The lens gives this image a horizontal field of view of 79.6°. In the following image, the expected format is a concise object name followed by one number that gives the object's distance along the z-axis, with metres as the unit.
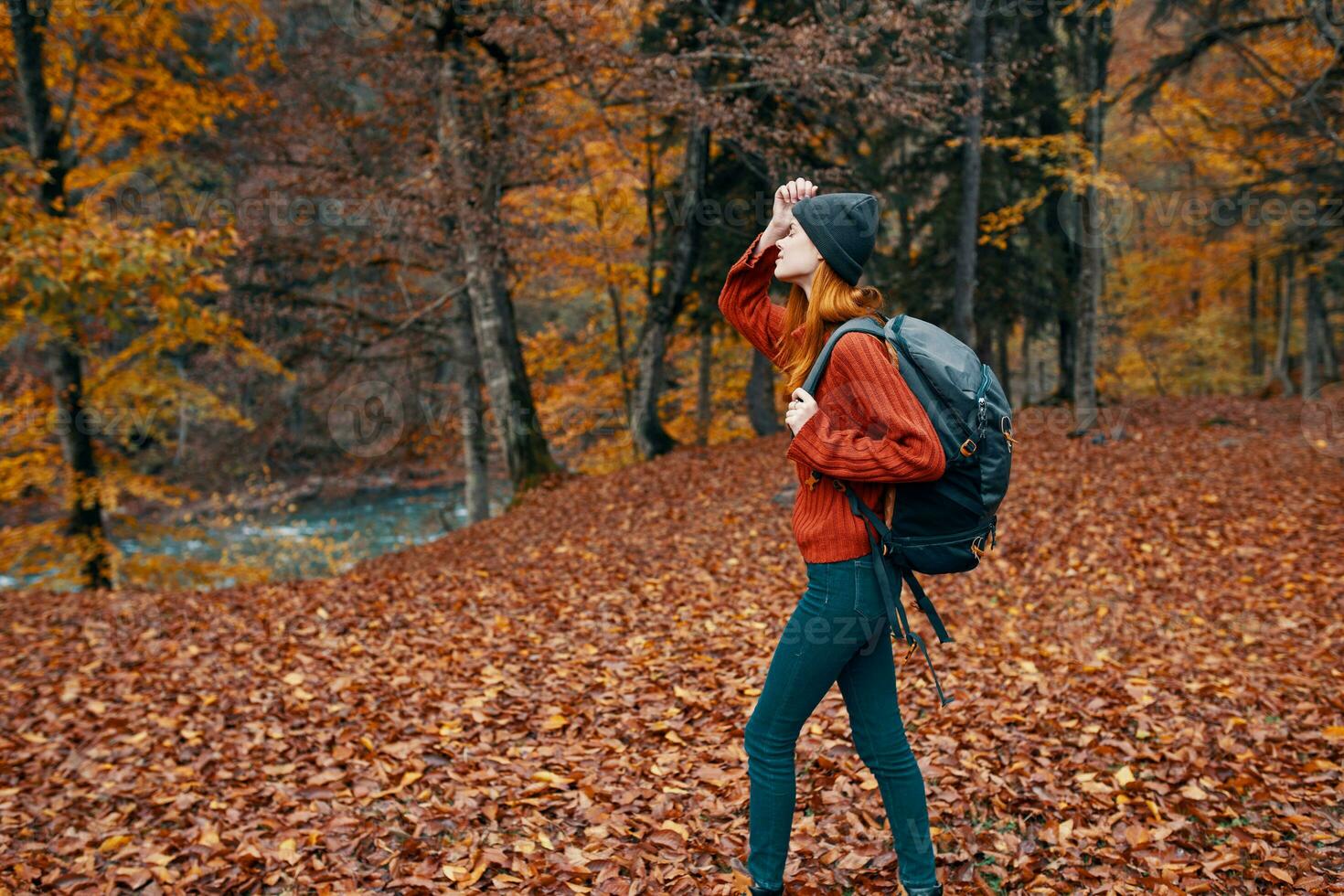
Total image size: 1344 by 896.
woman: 2.13
